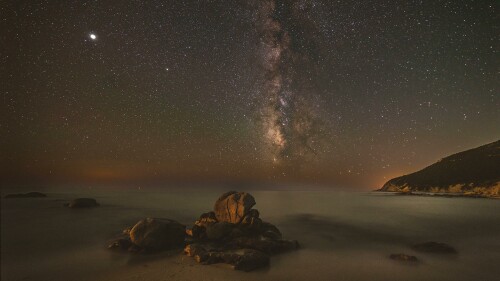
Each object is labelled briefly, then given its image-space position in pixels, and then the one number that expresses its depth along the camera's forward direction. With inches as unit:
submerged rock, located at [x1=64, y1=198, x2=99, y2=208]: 1777.2
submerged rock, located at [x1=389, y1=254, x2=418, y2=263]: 565.3
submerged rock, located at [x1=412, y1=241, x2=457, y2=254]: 649.0
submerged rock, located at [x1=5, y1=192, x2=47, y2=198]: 2578.2
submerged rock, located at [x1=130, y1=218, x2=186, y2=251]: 597.6
